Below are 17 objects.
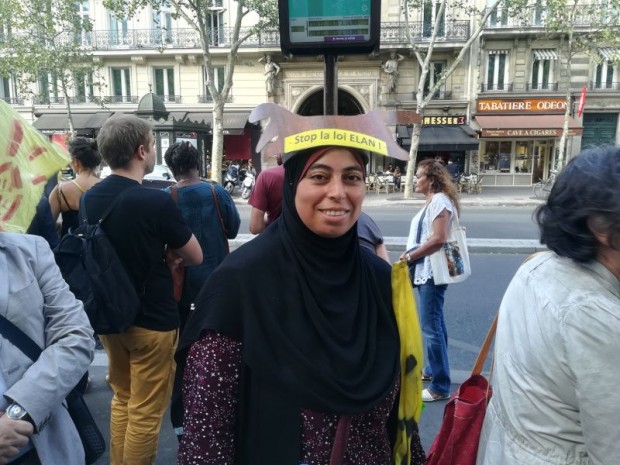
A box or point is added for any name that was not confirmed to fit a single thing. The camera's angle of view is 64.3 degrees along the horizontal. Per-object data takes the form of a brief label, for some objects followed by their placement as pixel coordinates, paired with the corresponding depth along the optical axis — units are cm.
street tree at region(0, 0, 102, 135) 2172
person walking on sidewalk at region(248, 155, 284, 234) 391
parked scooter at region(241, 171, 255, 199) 2061
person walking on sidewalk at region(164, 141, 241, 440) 346
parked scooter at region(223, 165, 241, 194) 2214
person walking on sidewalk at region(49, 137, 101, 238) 384
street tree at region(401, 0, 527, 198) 1794
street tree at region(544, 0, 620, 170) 1862
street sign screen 229
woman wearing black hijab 143
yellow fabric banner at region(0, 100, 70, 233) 170
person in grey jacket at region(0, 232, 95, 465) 156
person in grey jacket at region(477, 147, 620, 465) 132
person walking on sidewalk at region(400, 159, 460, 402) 385
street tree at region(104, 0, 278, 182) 1697
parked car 1453
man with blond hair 262
